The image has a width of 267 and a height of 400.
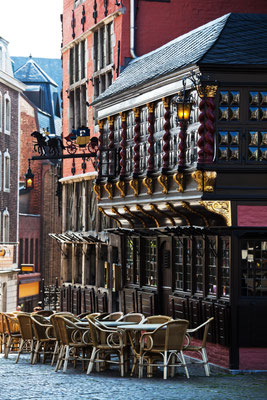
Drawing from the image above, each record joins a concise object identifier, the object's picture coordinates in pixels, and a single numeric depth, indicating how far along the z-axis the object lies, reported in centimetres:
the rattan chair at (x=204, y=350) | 2061
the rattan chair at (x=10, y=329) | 2594
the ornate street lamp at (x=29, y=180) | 3584
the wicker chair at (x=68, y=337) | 2161
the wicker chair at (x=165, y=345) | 1991
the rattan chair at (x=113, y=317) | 2381
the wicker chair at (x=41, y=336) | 2358
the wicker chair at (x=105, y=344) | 2086
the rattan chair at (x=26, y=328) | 2409
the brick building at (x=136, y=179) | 2412
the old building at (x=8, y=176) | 5641
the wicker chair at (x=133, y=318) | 2278
